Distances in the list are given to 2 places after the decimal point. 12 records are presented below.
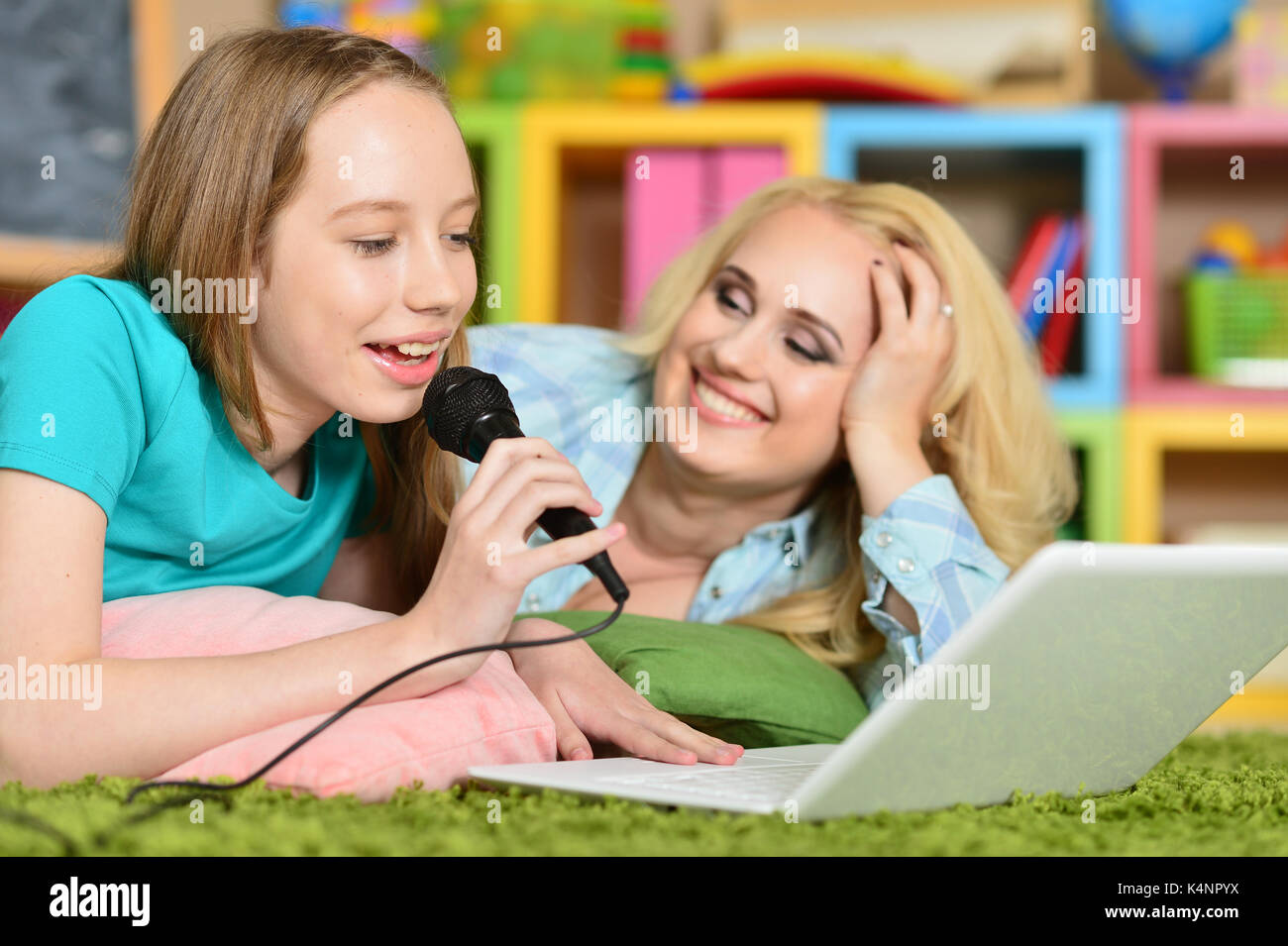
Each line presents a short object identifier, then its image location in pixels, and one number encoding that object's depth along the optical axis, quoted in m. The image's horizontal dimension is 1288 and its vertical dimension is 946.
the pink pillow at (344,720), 0.77
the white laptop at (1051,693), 0.64
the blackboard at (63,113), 2.11
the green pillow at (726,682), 1.07
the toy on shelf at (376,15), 2.34
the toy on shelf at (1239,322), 2.26
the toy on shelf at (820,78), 2.21
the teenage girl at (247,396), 0.81
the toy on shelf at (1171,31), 2.26
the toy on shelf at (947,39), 2.30
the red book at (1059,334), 2.30
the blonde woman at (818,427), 1.41
